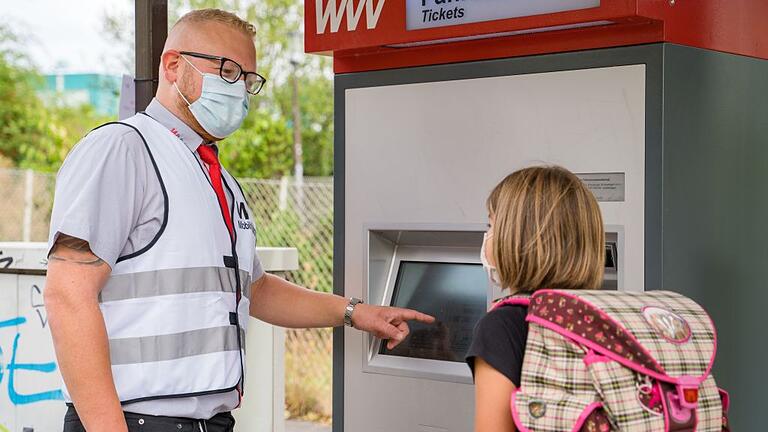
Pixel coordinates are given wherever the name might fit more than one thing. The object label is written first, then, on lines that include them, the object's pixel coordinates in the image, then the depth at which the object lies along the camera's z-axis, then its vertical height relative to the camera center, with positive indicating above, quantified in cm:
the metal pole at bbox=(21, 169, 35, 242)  920 +3
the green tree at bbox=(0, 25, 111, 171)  1103 +99
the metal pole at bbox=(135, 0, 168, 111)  348 +60
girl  190 -9
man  217 -12
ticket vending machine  248 +15
